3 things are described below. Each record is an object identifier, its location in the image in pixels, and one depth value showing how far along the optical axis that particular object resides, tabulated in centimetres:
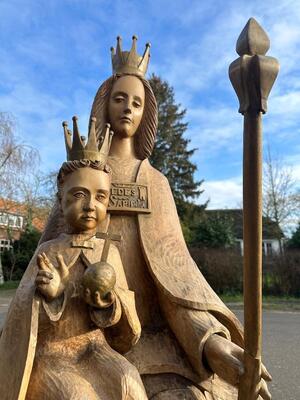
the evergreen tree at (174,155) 2241
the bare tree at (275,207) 2042
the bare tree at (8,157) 1736
